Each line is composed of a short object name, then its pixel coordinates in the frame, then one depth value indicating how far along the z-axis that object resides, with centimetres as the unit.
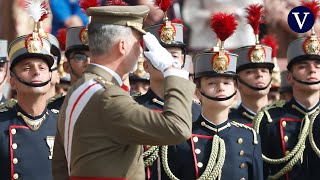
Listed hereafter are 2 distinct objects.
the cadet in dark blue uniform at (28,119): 1593
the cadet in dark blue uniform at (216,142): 1576
